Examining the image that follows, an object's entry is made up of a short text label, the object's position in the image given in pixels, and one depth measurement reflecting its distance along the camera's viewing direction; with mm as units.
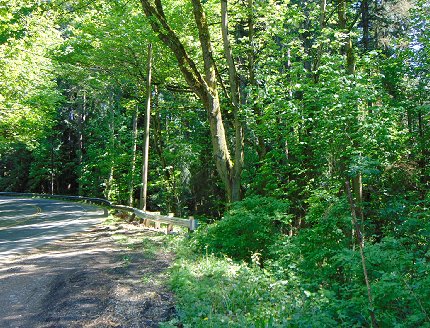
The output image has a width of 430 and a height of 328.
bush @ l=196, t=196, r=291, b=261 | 10625
